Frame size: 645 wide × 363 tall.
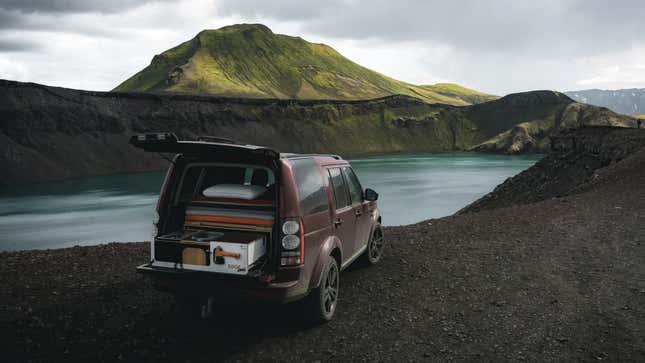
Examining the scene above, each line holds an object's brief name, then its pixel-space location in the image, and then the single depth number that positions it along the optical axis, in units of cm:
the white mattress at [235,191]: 559
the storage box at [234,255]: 492
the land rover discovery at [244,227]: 505
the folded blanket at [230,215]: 552
